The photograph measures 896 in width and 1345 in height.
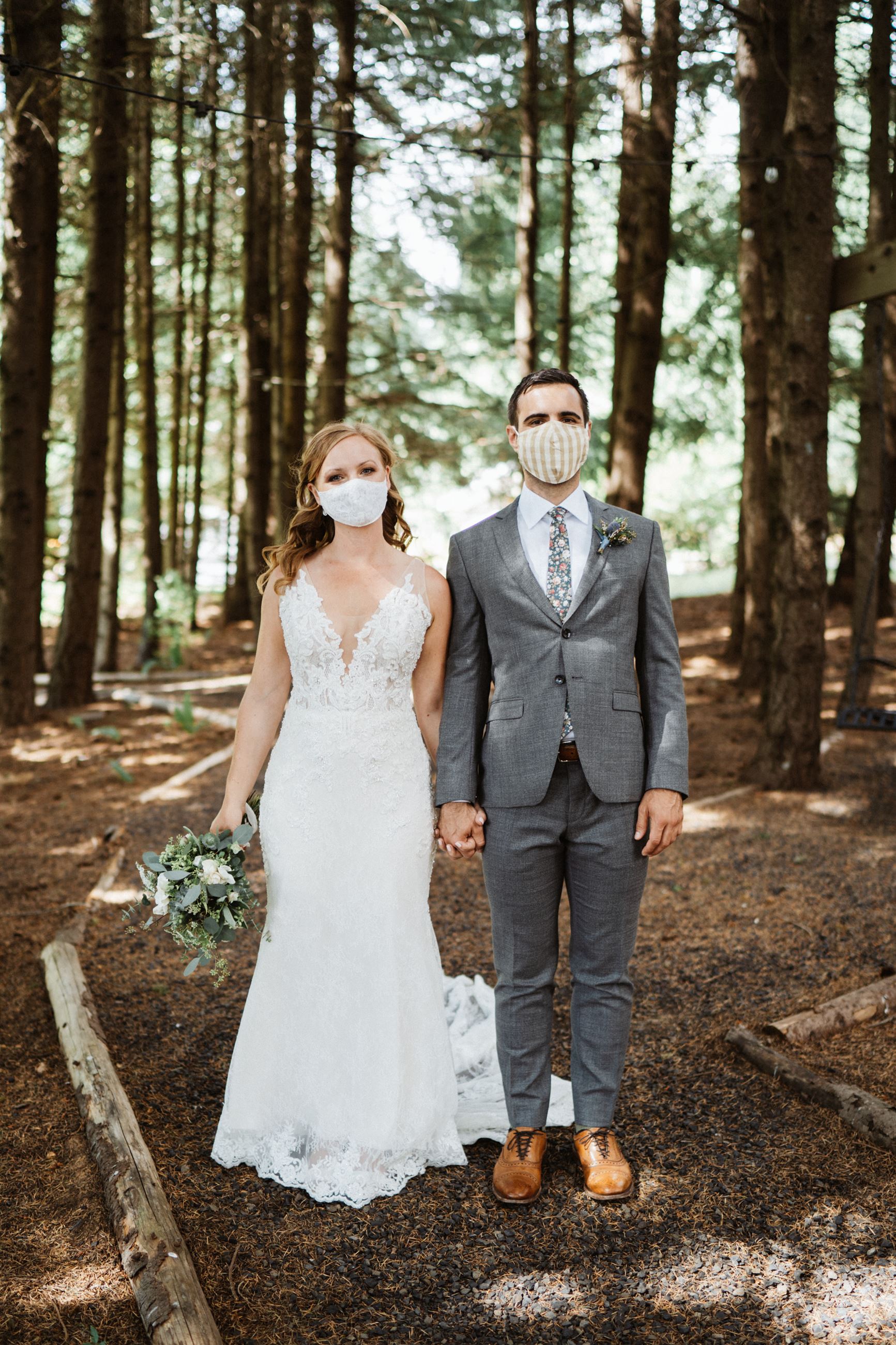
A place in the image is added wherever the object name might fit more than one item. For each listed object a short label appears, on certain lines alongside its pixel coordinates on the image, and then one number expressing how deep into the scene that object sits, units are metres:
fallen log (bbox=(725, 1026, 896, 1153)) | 3.64
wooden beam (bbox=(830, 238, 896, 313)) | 6.80
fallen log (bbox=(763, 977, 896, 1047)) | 4.41
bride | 3.57
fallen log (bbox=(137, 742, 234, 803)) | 8.58
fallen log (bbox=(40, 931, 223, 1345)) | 2.68
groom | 3.30
